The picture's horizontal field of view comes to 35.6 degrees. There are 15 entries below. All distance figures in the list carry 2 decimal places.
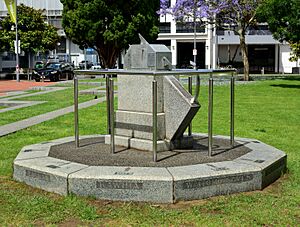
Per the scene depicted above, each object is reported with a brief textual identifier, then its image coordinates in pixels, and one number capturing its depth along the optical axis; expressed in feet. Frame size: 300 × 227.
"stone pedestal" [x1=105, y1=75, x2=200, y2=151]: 22.58
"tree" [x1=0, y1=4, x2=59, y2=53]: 150.82
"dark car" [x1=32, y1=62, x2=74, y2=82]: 118.73
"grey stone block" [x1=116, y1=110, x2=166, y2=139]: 23.12
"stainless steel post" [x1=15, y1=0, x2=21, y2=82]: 118.64
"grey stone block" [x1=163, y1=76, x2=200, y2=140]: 22.17
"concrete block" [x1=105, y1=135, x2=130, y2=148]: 24.03
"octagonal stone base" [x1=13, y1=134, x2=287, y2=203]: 17.65
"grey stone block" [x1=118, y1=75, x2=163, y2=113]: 23.22
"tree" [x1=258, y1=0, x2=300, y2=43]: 74.19
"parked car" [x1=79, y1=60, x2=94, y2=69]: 179.05
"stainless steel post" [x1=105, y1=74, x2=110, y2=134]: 23.31
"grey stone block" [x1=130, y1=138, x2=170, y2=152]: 23.02
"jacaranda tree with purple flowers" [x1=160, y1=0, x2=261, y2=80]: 100.37
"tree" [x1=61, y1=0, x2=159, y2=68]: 114.06
